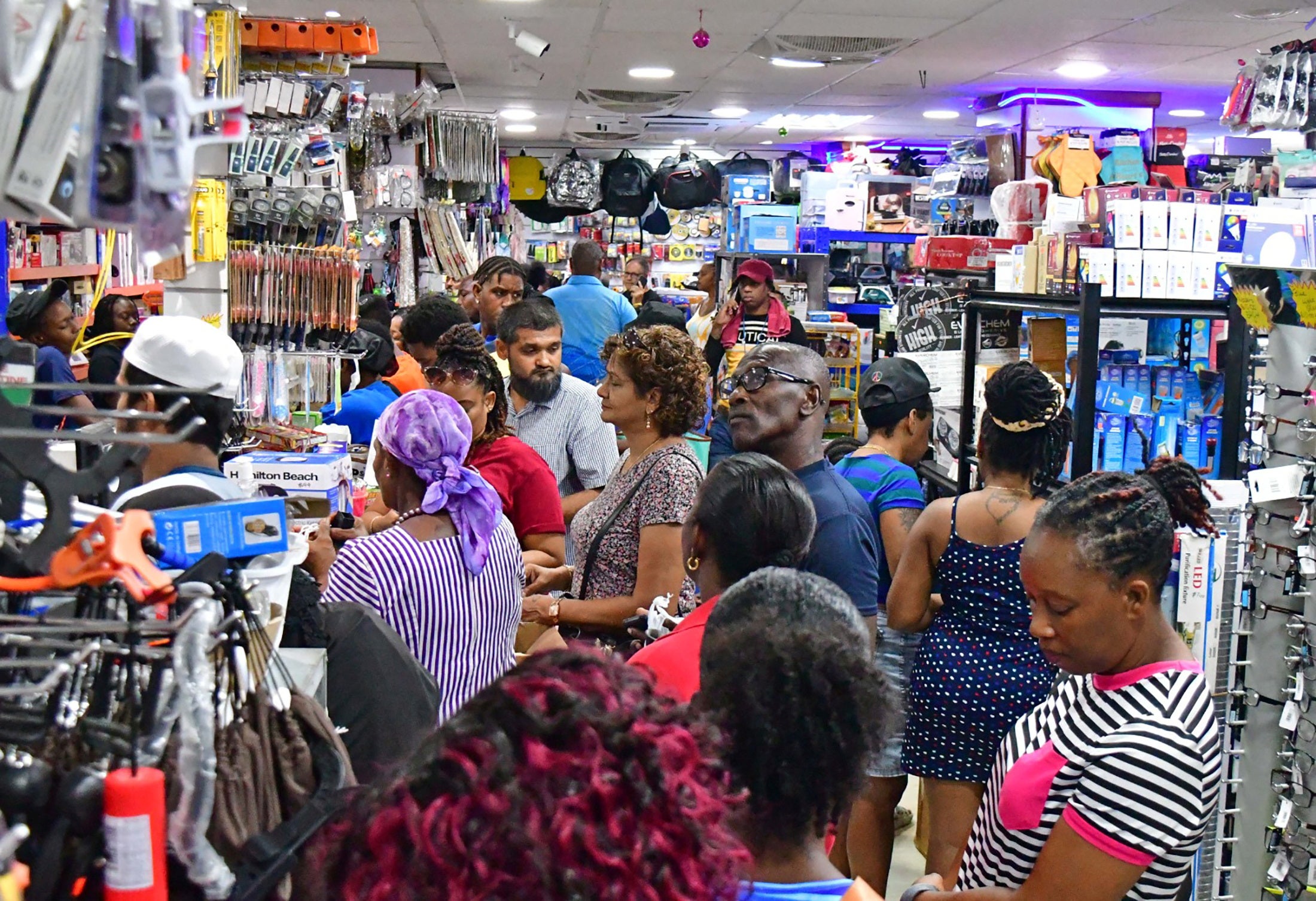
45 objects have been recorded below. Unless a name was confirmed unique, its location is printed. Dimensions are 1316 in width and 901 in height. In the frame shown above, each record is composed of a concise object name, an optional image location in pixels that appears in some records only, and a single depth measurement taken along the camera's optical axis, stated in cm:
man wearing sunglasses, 276
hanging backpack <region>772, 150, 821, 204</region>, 1456
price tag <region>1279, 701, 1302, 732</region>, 271
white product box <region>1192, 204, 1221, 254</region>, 389
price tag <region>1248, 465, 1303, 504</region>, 270
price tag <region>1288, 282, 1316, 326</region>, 269
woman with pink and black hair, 84
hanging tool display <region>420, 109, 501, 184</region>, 910
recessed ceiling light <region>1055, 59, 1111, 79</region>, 969
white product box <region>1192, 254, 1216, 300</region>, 381
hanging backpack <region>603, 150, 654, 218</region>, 1480
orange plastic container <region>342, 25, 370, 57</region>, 522
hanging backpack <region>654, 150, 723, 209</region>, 1426
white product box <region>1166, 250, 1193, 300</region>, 378
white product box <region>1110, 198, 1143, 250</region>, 380
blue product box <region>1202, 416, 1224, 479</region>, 376
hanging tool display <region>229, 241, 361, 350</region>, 422
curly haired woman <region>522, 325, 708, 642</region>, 285
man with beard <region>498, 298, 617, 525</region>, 409
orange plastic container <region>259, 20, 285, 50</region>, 500
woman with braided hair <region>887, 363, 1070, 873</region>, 279
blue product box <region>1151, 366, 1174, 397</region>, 380
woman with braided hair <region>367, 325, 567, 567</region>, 341
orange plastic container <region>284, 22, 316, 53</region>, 506
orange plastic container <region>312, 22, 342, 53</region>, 513
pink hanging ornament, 809
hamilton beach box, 281
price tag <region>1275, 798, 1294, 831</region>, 270
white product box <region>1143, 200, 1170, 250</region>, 381
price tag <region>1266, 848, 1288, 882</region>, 271
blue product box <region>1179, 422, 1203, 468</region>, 377
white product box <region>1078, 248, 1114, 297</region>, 371
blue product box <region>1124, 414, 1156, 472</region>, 375
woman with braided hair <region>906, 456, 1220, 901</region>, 169
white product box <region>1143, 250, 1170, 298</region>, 375
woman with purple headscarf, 238
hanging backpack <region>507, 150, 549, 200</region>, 1661
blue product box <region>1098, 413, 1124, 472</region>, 378
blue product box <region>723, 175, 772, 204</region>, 897
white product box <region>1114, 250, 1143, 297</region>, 372
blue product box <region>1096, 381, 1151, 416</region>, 377
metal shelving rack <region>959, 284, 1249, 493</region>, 310
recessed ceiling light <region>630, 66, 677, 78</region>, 1024
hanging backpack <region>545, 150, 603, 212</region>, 1456
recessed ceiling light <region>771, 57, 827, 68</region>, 955
